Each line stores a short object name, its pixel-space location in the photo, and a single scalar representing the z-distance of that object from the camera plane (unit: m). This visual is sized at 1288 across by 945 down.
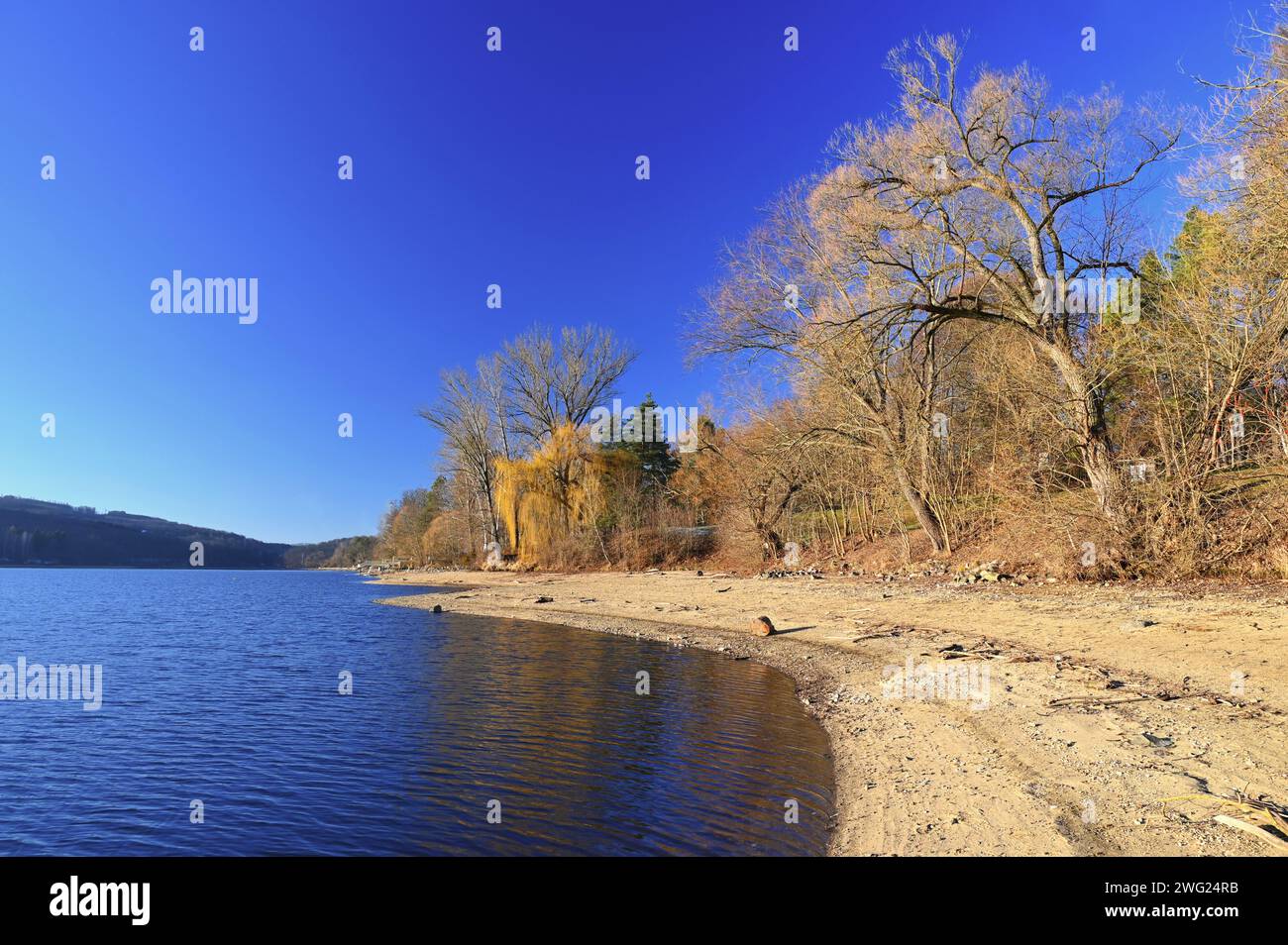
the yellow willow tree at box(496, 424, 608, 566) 39.53
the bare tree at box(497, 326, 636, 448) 44.38
